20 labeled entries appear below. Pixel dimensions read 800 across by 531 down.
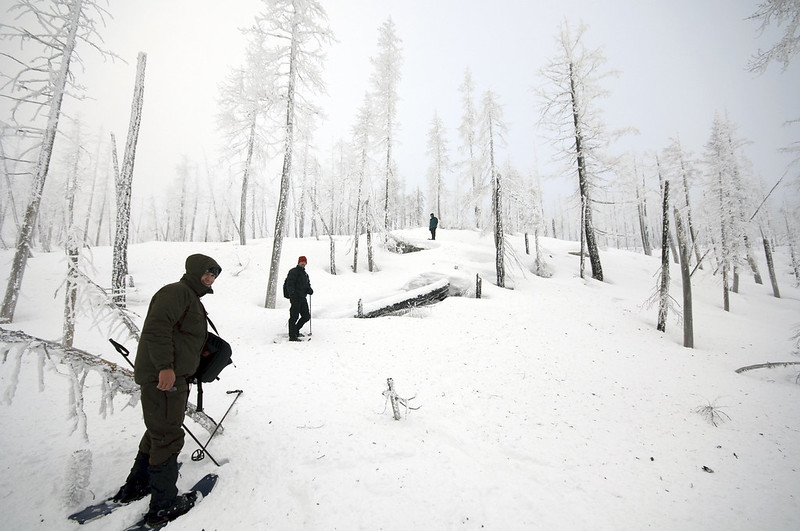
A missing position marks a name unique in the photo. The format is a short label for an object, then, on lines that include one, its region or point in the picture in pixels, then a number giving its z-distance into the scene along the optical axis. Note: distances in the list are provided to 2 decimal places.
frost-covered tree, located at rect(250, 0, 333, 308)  11.88
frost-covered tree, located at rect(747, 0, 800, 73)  6.10
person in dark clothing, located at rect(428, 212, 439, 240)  22.58
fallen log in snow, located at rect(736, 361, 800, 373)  7.93
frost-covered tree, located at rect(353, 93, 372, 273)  19.97
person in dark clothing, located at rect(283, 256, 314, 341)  8.61
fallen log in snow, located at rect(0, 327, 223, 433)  3.01
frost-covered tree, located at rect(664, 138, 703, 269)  24.16
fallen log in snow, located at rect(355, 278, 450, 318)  11.86
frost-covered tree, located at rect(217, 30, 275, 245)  20.31
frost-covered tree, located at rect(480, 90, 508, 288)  22.91
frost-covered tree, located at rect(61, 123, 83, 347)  4.21
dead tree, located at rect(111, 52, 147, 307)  9.94
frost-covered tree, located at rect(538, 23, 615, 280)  16.80
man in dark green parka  3.06
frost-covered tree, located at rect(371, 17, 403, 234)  22.55
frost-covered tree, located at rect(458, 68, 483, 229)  30.47
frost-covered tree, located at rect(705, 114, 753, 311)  18.55
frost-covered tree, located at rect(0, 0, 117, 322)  8.56
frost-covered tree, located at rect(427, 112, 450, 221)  35.16
